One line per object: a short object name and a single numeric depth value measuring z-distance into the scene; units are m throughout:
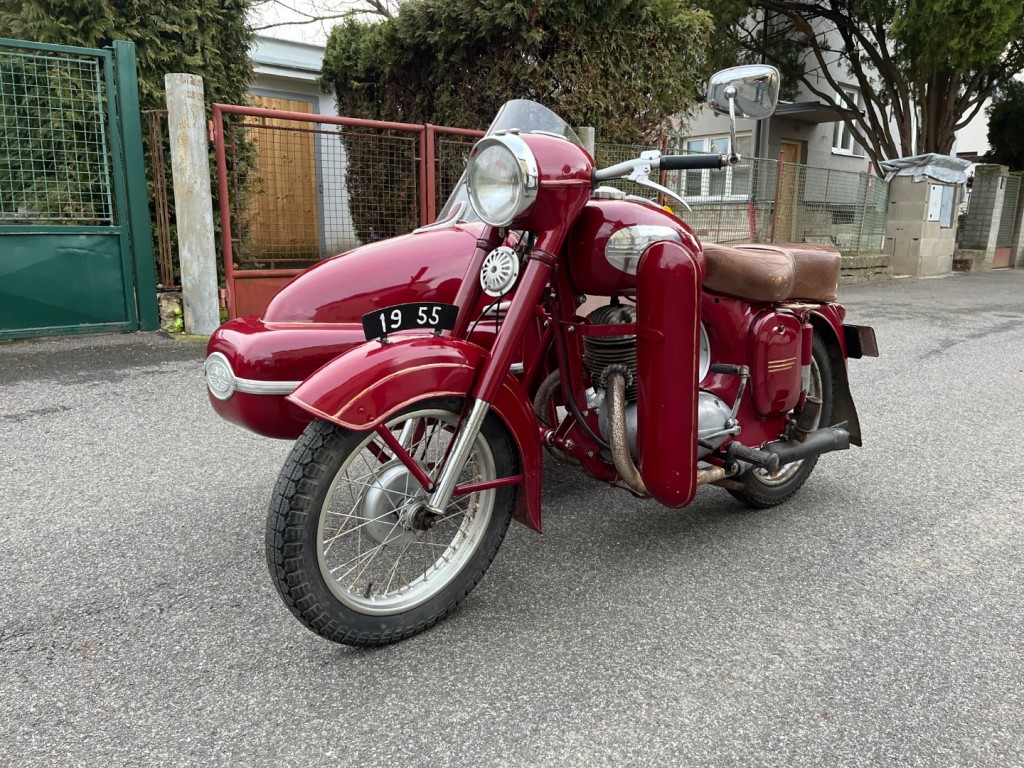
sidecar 2.50
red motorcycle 1.98
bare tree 12.62
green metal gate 5.78
